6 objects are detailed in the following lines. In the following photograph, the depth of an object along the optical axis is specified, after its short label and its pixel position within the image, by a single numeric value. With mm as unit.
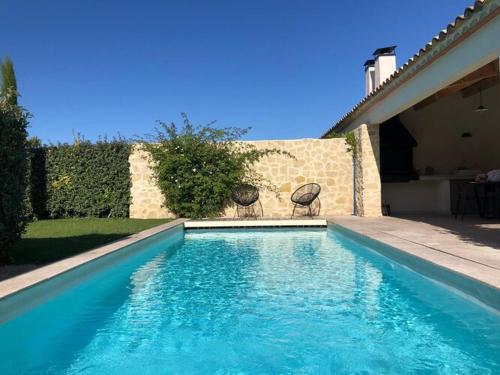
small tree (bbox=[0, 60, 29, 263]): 4695
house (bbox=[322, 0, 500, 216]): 10812
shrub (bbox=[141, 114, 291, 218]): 11594
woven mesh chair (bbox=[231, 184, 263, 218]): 11406
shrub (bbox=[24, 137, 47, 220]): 12453
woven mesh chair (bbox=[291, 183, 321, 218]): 11031
